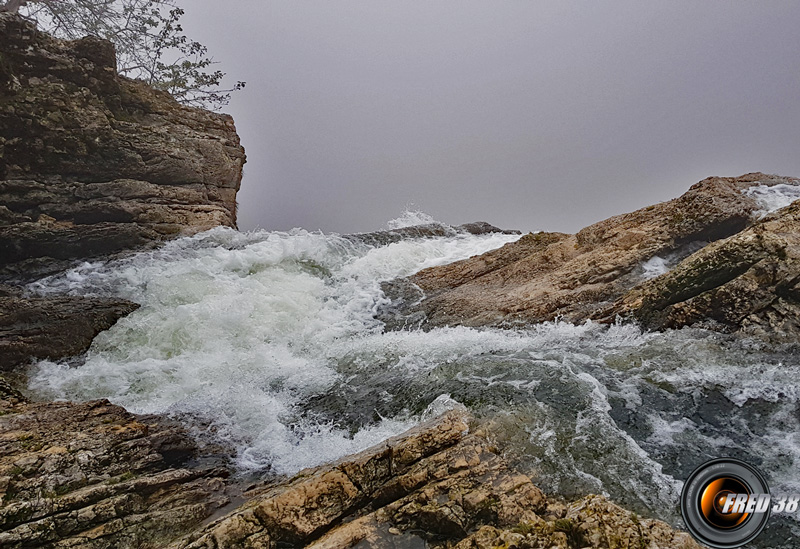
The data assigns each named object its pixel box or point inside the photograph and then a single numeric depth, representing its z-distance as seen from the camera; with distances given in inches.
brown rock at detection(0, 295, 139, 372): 271.0
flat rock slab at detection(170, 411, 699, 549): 110.7
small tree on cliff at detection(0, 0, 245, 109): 626.7
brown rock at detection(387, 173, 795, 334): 312.7
